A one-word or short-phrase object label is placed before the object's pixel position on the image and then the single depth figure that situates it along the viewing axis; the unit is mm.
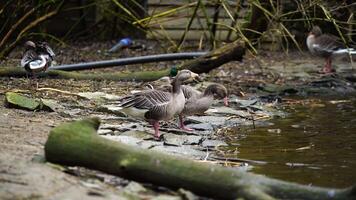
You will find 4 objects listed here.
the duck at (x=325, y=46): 28484
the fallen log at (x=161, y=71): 21500
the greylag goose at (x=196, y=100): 17312
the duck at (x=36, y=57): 20297
